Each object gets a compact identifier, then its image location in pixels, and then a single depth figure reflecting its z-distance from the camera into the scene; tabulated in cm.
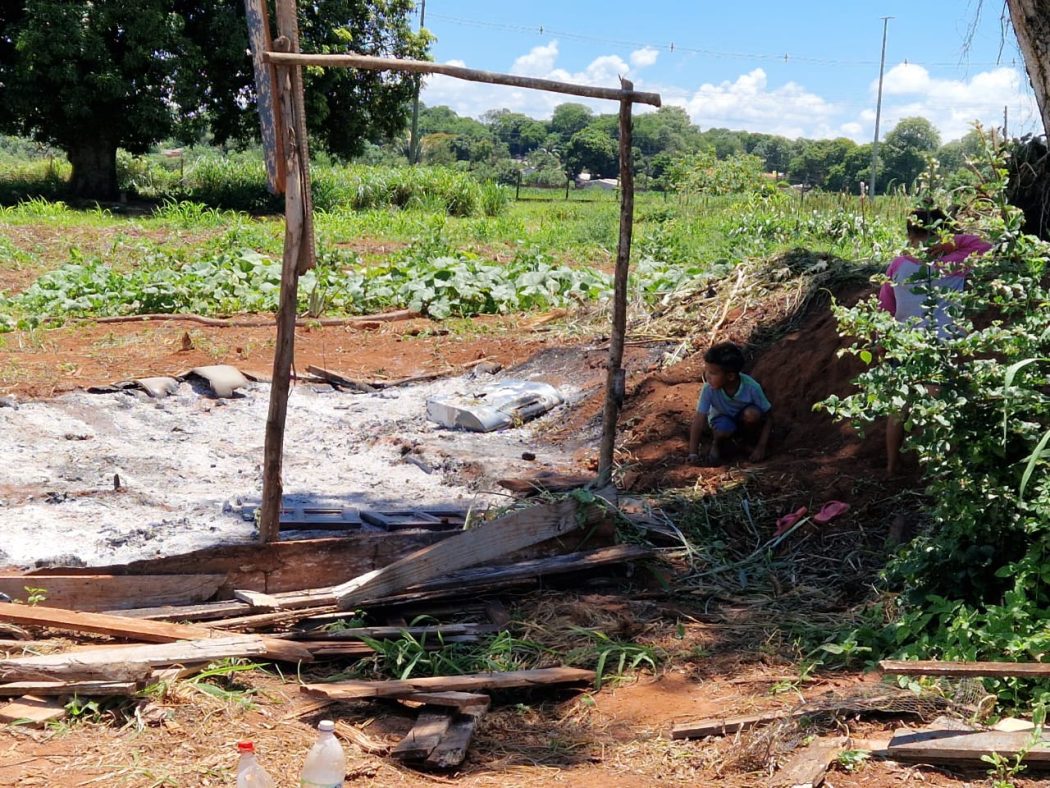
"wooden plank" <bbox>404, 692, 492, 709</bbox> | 347
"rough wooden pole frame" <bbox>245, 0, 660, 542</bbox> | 422
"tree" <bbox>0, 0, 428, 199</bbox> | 1972
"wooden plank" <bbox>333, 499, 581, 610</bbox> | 424
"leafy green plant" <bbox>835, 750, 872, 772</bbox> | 302
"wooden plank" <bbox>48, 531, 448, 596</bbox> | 428
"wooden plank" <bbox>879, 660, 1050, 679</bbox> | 313
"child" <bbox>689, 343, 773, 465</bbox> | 615
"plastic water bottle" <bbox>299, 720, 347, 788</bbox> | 278
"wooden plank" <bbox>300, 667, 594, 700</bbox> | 354
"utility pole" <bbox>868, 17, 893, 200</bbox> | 3676
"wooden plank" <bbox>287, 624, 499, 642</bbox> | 400
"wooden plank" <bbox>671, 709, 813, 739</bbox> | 335
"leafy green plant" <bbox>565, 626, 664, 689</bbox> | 393
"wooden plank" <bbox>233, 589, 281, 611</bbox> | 414
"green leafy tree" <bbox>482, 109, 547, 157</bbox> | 8425
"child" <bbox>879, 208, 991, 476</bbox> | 412
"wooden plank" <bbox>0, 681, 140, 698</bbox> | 338
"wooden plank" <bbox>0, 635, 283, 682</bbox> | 341
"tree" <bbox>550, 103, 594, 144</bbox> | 8712
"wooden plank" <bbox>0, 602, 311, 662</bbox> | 375
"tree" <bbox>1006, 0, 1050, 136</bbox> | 480
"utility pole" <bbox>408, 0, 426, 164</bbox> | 3203
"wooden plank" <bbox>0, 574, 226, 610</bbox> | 410
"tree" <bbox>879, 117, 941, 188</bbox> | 5353
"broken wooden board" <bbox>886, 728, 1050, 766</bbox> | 294
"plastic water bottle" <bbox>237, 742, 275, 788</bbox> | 267
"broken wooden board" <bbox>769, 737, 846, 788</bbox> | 294
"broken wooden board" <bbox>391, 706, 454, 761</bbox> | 324
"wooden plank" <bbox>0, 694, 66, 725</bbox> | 328
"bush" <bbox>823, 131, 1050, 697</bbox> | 354
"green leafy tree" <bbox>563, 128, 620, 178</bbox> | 5812
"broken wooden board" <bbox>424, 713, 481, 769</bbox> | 320
